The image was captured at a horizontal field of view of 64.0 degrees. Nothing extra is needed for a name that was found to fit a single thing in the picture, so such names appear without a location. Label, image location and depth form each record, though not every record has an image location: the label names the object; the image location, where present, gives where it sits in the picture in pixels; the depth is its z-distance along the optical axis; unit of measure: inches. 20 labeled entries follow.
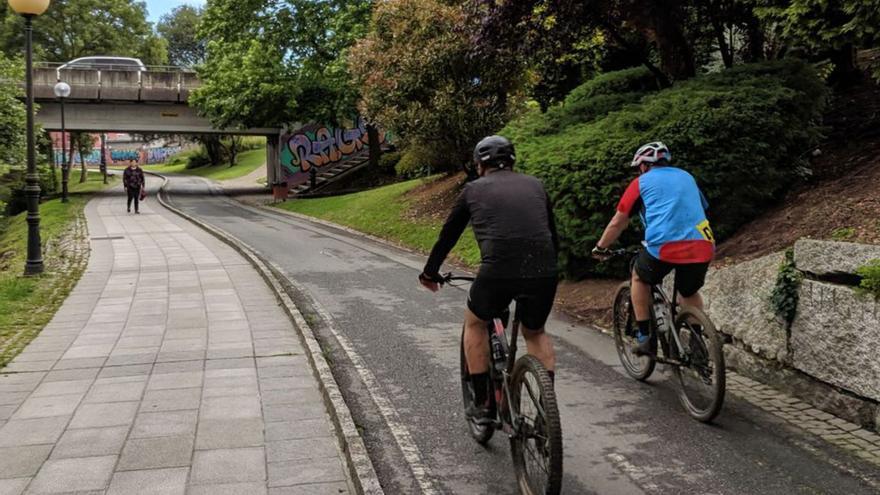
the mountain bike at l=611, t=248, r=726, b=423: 181.6
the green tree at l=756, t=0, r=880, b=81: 267.1
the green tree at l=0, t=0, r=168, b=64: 1856.5
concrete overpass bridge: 1300.4
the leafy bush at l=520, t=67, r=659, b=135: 422.9
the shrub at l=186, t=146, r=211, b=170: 2707.4
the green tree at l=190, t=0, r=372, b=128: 1074.1
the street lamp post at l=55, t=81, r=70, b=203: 960.9
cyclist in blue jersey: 196.4
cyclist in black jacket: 148.6
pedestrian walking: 958.5
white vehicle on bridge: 1414.9
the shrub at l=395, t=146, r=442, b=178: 676.1
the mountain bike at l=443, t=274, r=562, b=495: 133.4
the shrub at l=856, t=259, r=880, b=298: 175.9
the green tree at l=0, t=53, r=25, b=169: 813.9
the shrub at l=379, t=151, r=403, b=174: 1155.6
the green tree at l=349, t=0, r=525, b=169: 603.5
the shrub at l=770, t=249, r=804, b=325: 204.2
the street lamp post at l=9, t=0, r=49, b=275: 454.9
